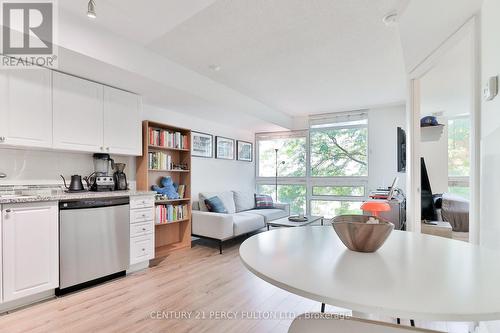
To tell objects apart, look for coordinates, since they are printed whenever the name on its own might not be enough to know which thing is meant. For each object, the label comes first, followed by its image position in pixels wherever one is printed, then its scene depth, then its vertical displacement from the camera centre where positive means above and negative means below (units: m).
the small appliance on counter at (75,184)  2.76 -0.22
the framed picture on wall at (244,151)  5.74 +0.33
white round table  0.60 -0.33
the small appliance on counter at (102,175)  2.98 -0.13
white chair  0.85 -0.55
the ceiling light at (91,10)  1.70 +1.04
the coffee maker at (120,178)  3.19 -0.17
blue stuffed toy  3.78 -0.35
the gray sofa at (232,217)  3.83 -0.88
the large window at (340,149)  5.40 +0.36
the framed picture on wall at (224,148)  5.07 +0.35
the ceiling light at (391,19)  2.16 +1.26
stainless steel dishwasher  2.41 -0.78
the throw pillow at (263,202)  5.41 -0.78
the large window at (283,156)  6.01 +0.22
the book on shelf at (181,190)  4.10 -0.40
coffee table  3.72 -0.86
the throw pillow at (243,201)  5.05 -0.72
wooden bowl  0.98 -0.27
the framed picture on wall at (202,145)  4.50 +0.37
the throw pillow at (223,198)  4.39 -0.61
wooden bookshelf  3.52 -0.24
